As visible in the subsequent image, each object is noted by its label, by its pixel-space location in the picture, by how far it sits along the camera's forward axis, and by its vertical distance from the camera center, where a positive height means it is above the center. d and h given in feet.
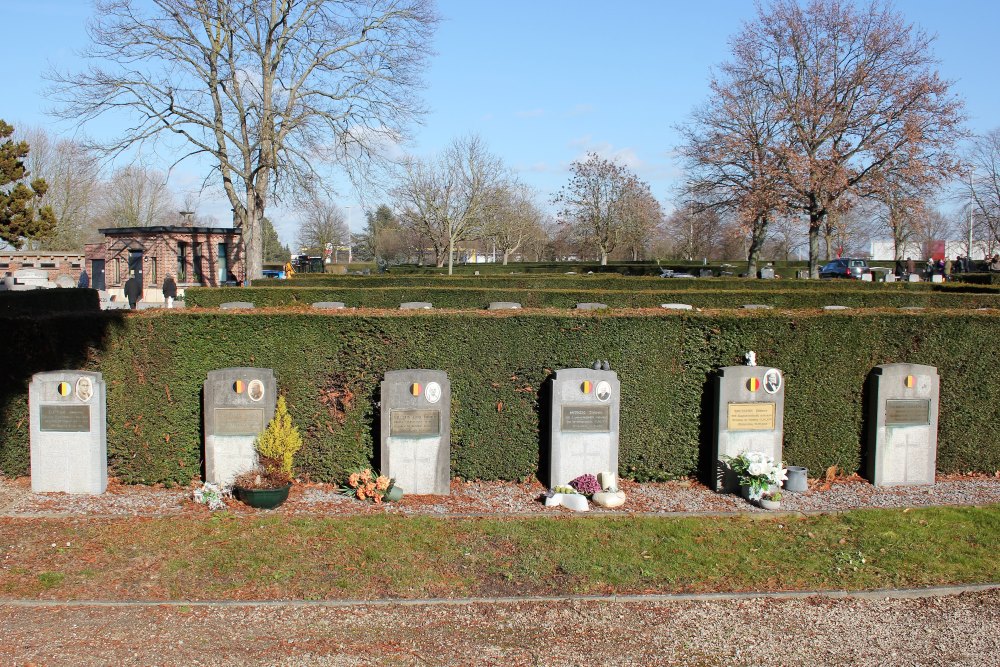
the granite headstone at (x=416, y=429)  28.30 -5.09
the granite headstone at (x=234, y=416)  28.53 -4.74
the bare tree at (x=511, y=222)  181.68 +14.92
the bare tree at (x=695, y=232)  143.41 +12.51
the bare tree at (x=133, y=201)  199.11 +19.10
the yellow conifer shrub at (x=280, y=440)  27.32 -5.36
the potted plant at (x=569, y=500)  27.25 -7.23
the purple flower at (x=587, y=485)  28.30 -6.97
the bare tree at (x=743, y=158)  119.24 +19.64
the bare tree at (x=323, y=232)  232.73 +15.32
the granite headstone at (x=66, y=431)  28.09 -5.29
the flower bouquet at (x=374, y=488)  27.63 -6.99
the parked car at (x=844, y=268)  155.12 +3.51
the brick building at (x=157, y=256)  121.80 +3.34
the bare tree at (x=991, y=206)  162.30 +16.45
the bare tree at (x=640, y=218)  185.16 +15.06
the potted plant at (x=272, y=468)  26.71 -6.30
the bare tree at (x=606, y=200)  184.96 +18.82
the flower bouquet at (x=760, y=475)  28.30 -6.53
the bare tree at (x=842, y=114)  112.37 +24.22
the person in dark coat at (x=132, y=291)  86.79 -1.43
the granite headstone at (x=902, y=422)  30.81 -5.06
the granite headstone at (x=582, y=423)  29.14 -4.97
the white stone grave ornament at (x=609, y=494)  27.55 -7.13
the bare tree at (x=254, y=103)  98.84 +21.86
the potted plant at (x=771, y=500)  27.84 -7.33
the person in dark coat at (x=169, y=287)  88.54 -1.00
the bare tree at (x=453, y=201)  161.79 +16.03
